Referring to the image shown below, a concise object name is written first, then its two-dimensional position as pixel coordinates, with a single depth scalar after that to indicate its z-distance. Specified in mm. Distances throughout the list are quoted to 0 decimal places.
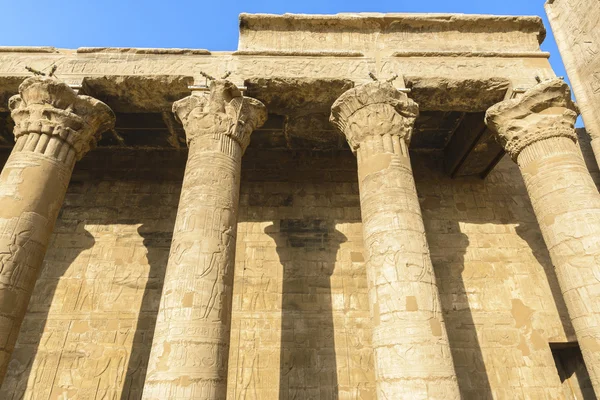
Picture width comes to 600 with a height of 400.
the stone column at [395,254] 4980
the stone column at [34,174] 5789
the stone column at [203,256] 4914
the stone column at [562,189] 5777
